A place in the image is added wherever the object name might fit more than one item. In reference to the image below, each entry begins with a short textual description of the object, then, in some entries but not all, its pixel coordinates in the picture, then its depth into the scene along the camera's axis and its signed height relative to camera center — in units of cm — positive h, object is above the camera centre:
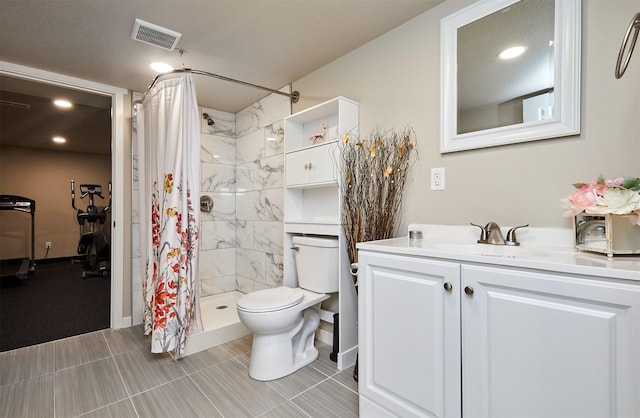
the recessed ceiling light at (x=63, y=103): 292 +110
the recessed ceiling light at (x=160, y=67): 230 +114
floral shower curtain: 199 -5
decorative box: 97 -9
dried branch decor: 183 +17
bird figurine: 233 +60
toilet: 180 -66
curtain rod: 240 +105
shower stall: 281 +1
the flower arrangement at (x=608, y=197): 95 +3
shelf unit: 198 +12
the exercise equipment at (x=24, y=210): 365 -3
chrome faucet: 136 -14
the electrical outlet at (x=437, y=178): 166 +17
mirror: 125 +65
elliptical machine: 403 -41
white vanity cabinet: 80 -45
